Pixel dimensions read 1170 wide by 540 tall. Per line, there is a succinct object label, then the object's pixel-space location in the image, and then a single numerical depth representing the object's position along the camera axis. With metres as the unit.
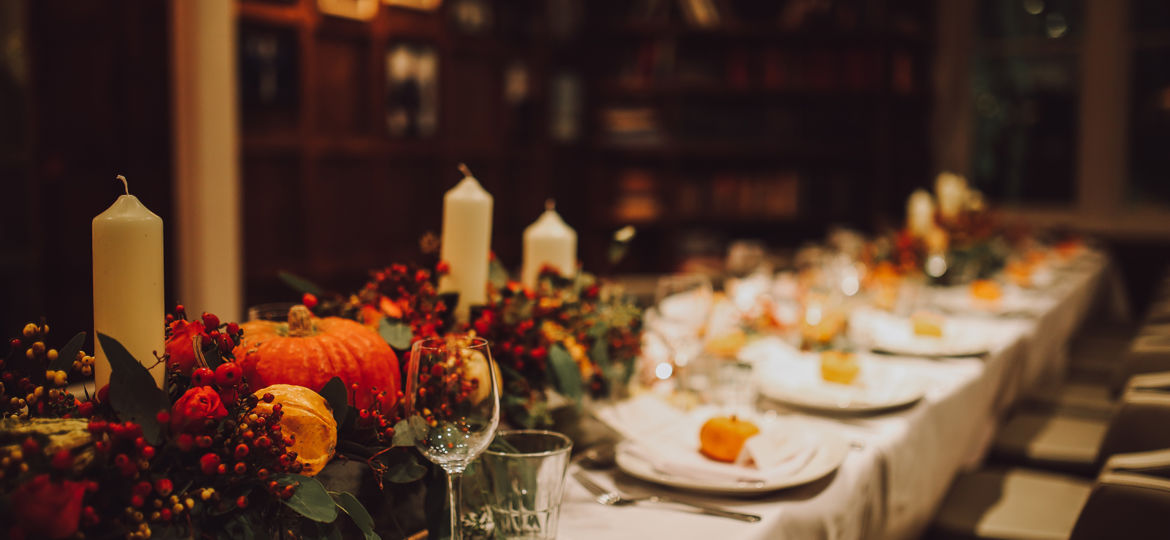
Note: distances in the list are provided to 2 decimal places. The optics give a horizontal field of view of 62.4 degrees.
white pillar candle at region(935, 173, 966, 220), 4.06
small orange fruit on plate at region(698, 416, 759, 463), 1.23
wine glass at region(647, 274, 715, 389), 1.70
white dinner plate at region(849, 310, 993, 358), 2.10
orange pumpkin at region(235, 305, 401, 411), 0.98
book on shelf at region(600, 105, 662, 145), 5.75
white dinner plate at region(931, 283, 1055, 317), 2.83
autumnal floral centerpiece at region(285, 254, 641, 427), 1.20
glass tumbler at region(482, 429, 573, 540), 0.95
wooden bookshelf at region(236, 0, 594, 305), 4.21
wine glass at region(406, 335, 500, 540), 0.87
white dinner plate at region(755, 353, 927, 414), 1.58
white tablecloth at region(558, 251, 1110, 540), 1.09
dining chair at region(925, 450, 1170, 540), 1.28
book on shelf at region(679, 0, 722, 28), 5.74
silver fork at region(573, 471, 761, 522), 1.09
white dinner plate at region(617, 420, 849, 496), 1.15
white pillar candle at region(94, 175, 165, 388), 0.79
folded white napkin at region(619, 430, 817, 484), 1.18
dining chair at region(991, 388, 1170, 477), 1.83
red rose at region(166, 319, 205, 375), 0.87
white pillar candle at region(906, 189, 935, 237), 3.65
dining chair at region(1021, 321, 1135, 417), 2.87
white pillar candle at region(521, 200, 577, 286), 1.54
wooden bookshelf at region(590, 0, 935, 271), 5.77
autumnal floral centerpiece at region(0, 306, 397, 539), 0.67
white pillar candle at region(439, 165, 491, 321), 1.29
